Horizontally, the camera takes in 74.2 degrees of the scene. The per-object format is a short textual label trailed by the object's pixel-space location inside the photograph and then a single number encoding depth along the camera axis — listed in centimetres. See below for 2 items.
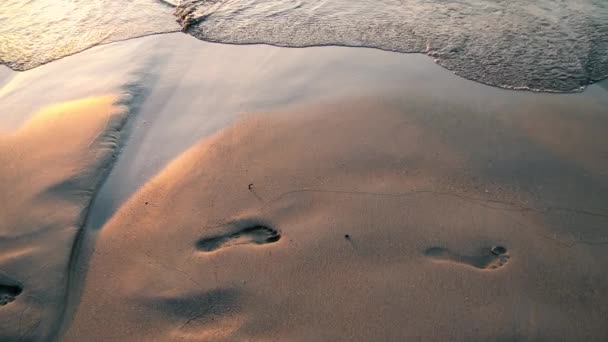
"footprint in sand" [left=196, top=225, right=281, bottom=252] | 255
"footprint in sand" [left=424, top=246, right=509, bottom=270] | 238
